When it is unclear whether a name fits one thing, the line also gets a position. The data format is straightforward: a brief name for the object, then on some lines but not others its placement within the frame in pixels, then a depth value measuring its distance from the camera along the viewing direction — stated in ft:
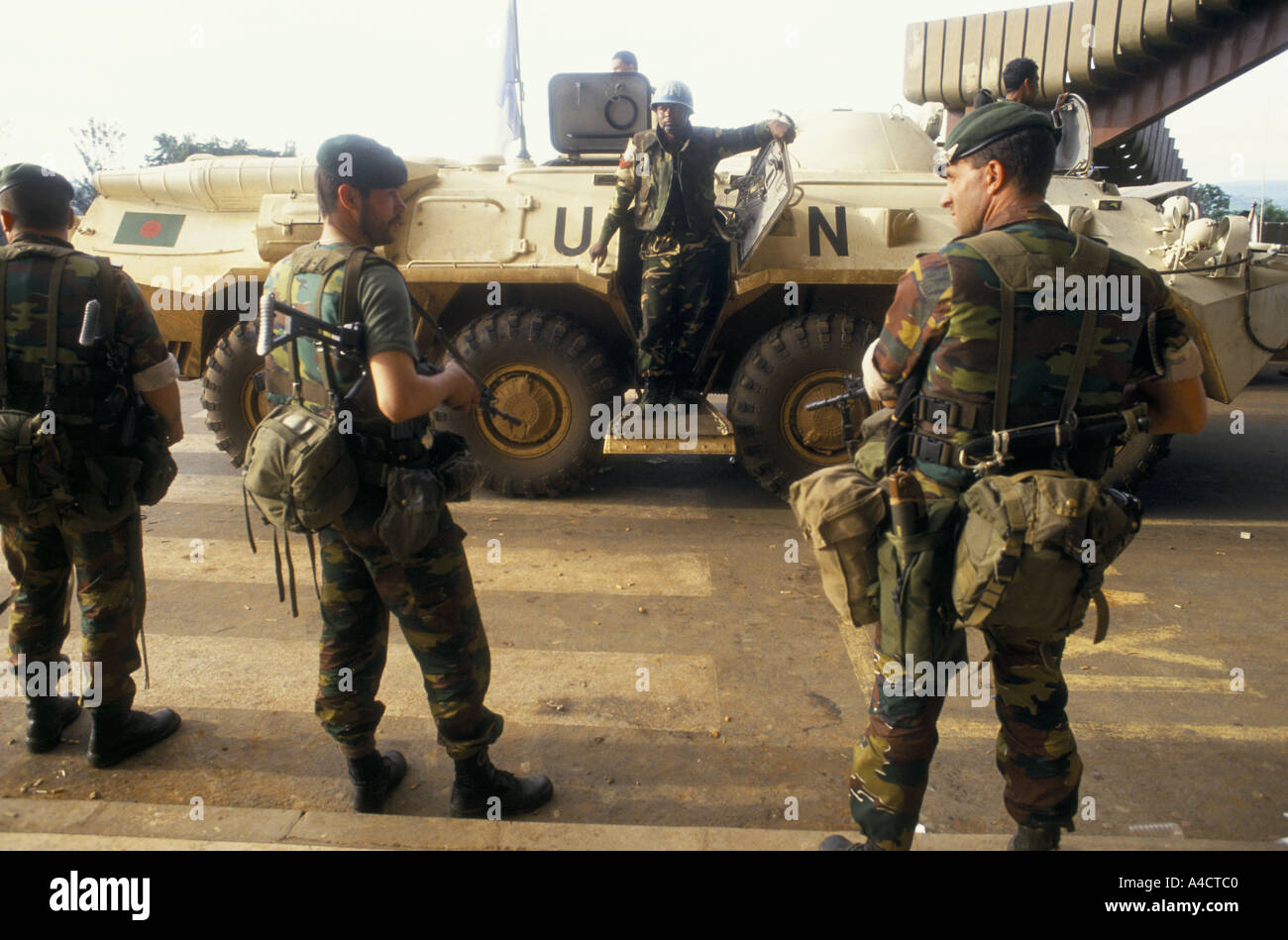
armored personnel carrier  18.20
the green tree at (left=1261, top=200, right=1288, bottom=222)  113.60
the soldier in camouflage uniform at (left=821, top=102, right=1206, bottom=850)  6.75
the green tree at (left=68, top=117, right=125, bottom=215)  80.89
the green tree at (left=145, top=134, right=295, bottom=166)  86.07
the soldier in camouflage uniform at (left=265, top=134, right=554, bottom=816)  7.69
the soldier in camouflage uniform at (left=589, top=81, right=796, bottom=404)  17.38
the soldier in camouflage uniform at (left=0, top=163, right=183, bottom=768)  9.18
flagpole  37.75
